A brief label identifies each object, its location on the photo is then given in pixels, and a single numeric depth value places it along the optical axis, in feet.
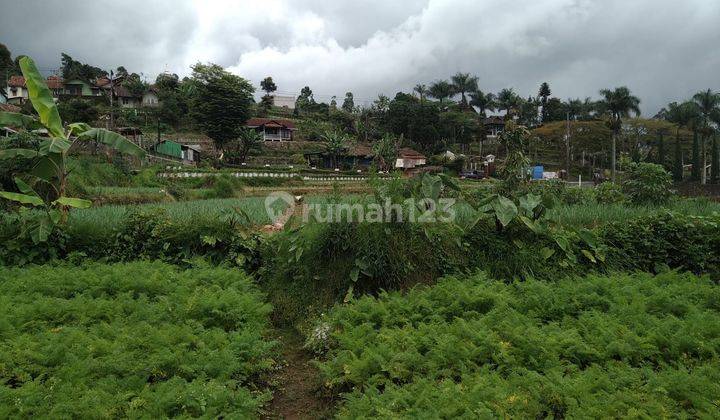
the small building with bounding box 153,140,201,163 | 140.84
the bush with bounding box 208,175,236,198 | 66.54
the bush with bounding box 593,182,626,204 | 40.78
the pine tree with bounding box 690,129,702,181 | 129.70
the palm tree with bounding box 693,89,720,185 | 155.74
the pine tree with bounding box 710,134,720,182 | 124.88
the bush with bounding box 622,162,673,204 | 37.19
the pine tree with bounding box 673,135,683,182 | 130.72
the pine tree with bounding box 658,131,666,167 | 135.15
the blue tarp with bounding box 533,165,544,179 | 129.34
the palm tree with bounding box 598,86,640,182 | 150.71
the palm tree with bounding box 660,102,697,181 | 160.56
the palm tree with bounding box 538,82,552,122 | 235.20
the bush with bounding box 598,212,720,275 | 22.85
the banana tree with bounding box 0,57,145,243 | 23.11
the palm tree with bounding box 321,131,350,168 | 159.53
